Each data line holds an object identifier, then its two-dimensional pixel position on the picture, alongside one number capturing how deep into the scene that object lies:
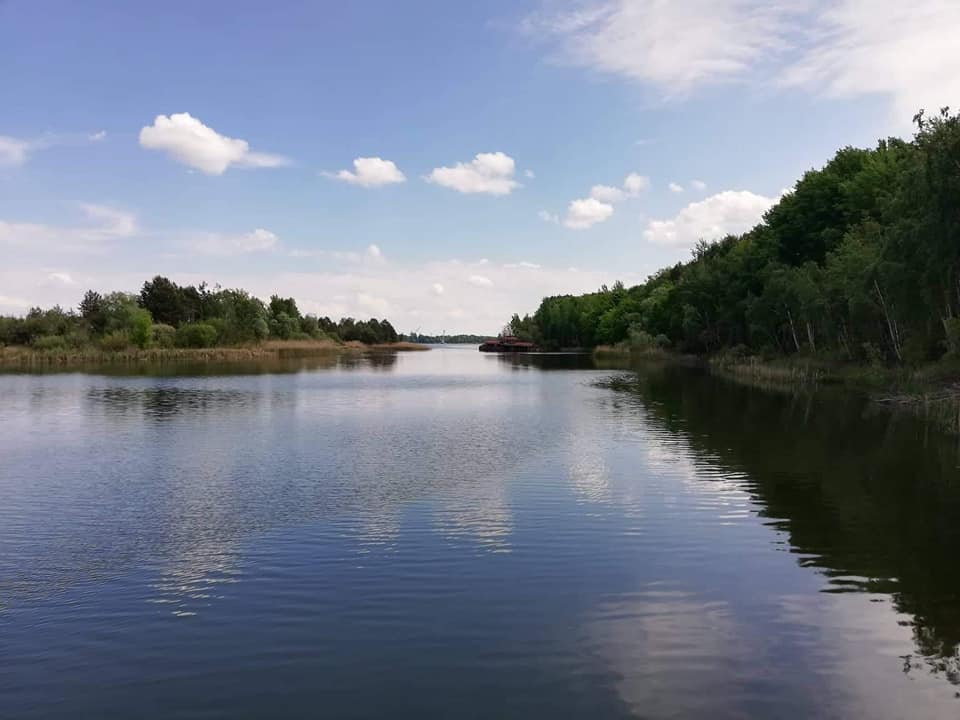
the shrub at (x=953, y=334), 36.06
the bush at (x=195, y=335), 115.75
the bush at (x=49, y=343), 96.69
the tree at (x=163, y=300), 127.88
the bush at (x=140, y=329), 106.38
